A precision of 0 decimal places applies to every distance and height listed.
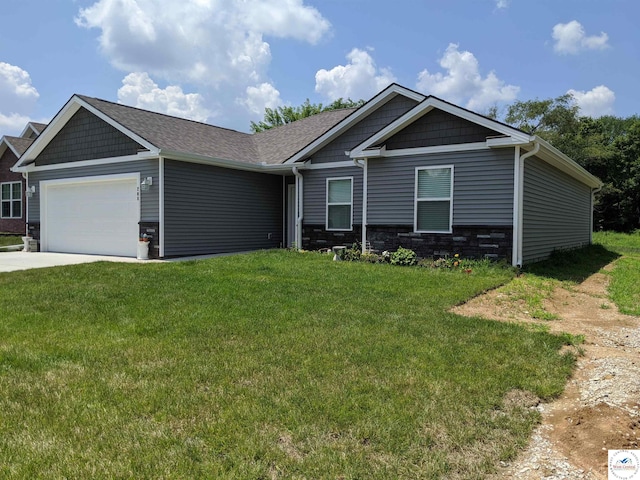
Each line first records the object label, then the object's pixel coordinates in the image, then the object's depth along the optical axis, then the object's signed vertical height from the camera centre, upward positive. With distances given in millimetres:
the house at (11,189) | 20859 +1361
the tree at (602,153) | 29906 +4839
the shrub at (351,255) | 11619 -776
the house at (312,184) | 10328 +1080
